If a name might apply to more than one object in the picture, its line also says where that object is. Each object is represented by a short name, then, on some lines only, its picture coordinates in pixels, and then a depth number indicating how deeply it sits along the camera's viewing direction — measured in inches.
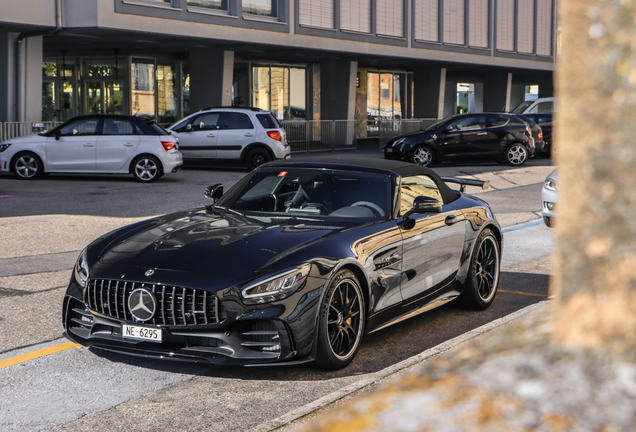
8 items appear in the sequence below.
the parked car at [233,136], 830.5
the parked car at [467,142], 944.3
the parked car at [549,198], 446.9
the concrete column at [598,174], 46.0
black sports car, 187.6
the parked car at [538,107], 1149.1
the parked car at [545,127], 1075.3
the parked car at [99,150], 723.4
